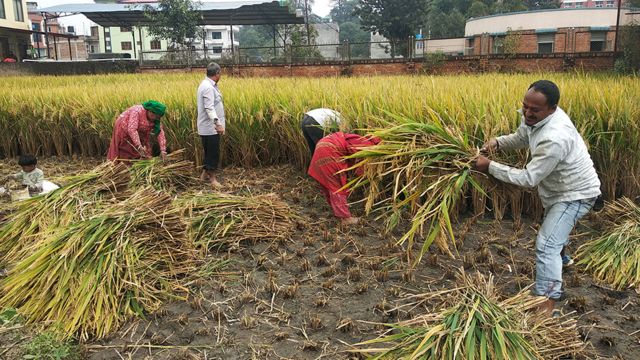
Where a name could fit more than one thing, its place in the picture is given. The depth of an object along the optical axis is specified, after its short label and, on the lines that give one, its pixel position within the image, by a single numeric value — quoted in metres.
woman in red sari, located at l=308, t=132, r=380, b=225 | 4.00
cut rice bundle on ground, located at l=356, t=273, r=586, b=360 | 2.07
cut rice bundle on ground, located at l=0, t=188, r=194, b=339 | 2.86
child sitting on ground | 4.59
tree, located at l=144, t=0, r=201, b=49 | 22.02
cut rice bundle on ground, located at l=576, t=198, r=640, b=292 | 3.15
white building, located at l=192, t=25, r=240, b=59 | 53.09
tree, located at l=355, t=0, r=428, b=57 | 30.55
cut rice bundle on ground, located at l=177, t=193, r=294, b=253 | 3.75
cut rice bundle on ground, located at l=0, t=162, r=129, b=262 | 3.81
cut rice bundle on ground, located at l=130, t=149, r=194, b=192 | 4.81
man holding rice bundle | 2.63
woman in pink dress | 5.06
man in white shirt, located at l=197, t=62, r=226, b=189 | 5.50
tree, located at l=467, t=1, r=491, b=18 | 36.16
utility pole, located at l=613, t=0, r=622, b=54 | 15.40
